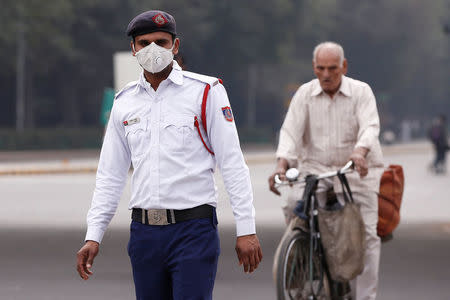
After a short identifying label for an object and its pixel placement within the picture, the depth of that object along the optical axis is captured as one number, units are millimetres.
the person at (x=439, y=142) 49867
